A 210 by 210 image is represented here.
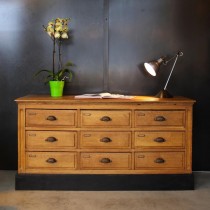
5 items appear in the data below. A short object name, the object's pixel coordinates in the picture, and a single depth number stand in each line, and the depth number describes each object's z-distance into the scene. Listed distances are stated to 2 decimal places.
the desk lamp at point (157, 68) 3.67
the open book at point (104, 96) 3.60
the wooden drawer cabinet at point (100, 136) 3.45
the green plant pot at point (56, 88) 3.69
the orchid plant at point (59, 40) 3.77
